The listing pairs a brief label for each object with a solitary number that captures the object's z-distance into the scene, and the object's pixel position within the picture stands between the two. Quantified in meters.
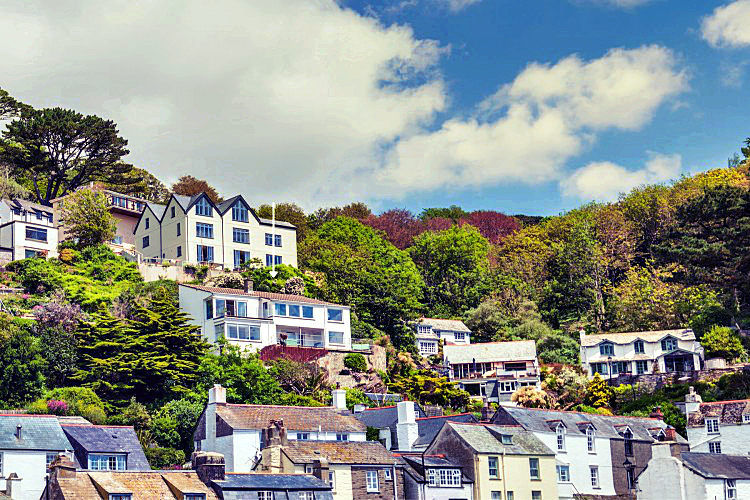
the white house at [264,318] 78.44
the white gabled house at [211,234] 94.50
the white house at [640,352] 84.25
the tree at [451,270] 103.31
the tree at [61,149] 102.31
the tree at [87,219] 93.12
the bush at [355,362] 78.12
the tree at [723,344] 81.12
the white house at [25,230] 90.06
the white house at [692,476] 57.09
